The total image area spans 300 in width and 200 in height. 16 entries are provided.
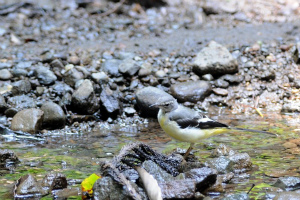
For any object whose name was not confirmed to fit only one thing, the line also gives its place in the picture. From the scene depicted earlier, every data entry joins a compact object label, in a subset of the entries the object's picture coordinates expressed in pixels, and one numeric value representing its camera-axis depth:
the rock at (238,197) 9.36
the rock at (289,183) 10.08
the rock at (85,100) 17.59
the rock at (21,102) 17.78
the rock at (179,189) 9.39
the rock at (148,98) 17.75
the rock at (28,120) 16.00
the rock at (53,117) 16.72
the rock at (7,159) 12.21
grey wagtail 12.40
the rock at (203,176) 9.98
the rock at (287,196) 9.19
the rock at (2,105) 17.39
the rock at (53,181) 10.34
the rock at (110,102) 17.92
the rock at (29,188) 10.00
